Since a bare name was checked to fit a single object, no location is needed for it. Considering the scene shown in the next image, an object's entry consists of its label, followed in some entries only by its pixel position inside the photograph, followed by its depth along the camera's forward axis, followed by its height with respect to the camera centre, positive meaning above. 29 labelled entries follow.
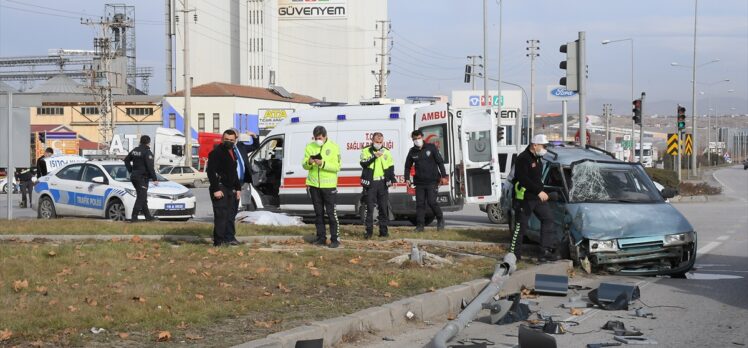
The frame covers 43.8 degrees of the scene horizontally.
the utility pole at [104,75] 69.19 +6.76
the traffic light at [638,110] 34.84 +1.98
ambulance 19.31 +0.29
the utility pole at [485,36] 49.47 +6.76
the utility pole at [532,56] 73.69 +8.70
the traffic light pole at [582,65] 19.02 +2.00
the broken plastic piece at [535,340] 7.24 -1.39
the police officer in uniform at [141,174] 19.02 -0.22
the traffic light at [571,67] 19.20 +1.98
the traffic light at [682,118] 41.47 +2.01
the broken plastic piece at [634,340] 8.00 -1.54
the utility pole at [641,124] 35.23 +1.54
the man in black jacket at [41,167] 26.39 -0.11
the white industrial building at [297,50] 103.31 +12.71
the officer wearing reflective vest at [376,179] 15.71 -0.27
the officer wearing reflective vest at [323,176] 13.77 -0.19
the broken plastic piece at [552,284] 10.82 -1.42
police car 20.66 -0.72
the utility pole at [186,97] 53.12 +3.90
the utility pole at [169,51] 91.10 +11.13
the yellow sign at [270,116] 80.69 +4.11
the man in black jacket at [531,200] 12.98 -0.52
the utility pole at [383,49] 75.77 +10.03
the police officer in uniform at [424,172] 16.36 -0.16
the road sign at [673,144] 44.26 +0.90
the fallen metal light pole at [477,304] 7.70 -1.39
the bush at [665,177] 37.12 -0.58
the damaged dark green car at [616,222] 12.27 -0.79
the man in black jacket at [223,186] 13.29 -0.33
